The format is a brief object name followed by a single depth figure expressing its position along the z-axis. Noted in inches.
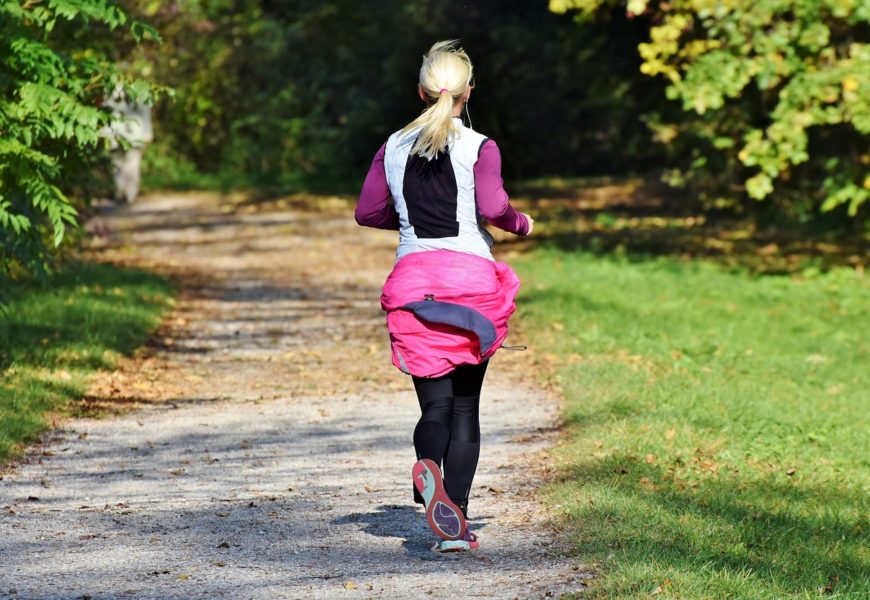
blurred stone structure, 2070.6
